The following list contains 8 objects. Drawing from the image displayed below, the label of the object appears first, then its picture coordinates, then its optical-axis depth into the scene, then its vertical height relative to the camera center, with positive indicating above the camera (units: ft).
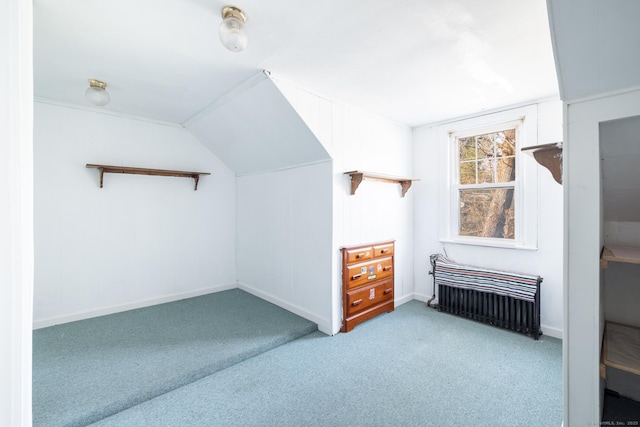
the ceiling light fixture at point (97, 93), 7.72 +3.36
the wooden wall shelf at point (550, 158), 6.17 +1.23
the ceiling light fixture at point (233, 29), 5.01 +3.32
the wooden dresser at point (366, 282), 9.66 -2.56
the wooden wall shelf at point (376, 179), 9.59 +1.34
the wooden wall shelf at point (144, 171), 10.29 +1.69
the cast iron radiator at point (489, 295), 9.21 -2.98
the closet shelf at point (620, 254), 4.02 -0.66
